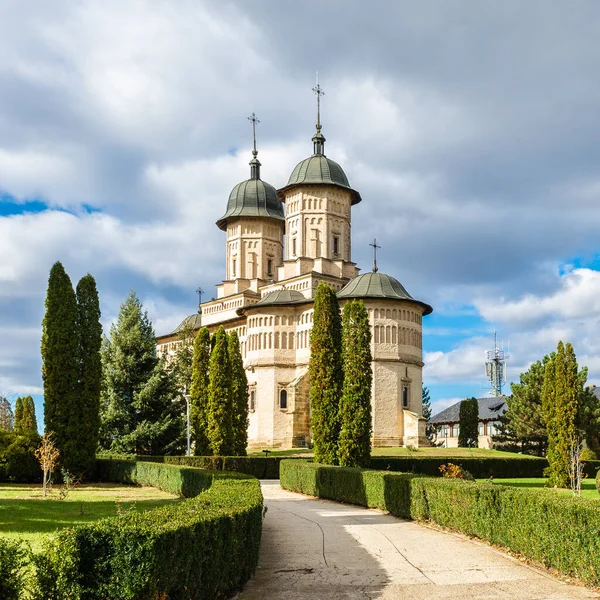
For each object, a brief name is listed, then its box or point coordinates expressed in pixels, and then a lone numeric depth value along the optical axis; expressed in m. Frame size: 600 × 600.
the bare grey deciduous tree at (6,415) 61.75
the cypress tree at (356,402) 25.08
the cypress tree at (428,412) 79.12
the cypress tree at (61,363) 26.58
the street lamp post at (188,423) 34.35
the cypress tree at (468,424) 54.00
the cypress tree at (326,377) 25.95
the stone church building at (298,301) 47.81
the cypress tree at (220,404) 33.88
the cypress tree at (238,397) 34.62
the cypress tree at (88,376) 27.03
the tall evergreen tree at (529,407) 48.66
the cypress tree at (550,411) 28.28
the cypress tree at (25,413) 52.25
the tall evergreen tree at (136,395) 36.88
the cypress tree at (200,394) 34.69
